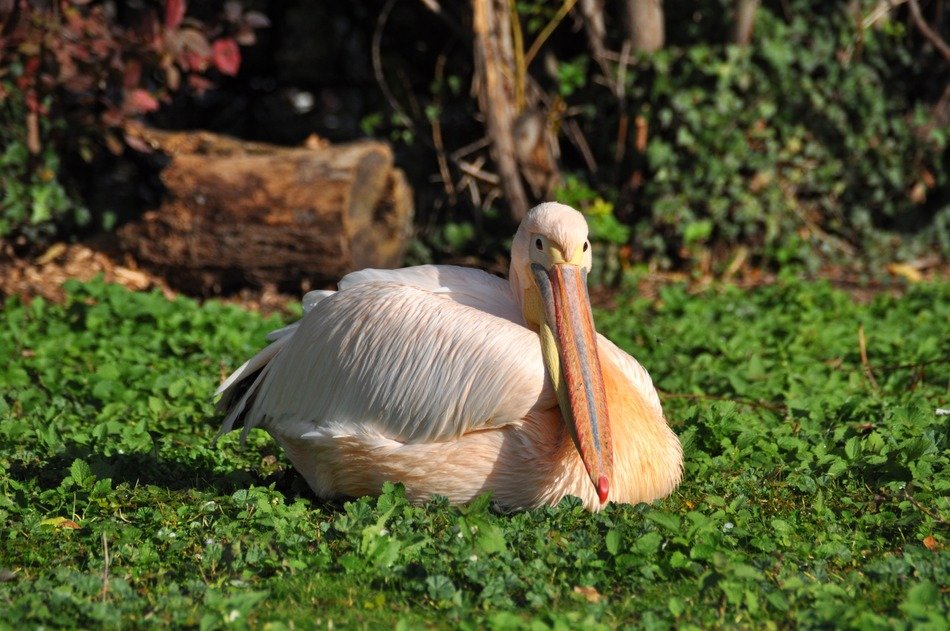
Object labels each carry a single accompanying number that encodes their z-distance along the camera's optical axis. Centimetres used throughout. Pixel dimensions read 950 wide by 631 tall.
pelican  705
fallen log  1356
